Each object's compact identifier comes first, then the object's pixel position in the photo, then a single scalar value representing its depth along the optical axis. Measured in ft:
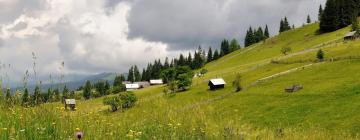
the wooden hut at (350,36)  432.17
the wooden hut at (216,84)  355.36
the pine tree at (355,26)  432.78
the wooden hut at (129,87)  641.40
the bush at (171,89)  392.61
